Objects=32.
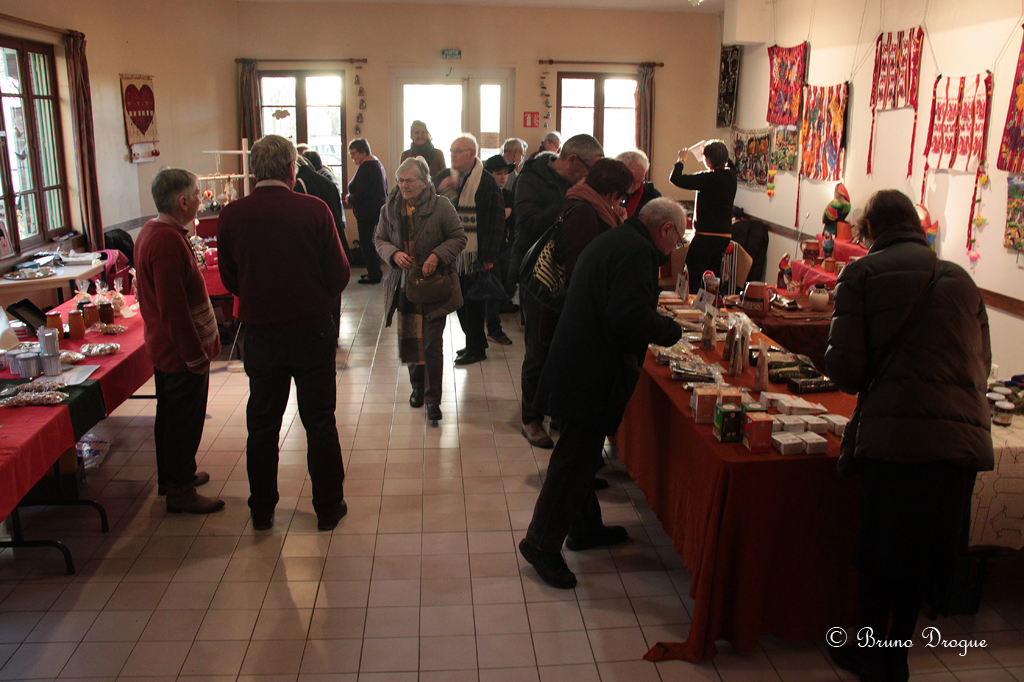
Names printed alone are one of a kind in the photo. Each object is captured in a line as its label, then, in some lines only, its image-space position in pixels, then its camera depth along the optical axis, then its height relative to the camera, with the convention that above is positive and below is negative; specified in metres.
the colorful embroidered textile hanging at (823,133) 6.71 +0.34
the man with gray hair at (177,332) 3.15 -0.70
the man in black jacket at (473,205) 5.29 -0.26
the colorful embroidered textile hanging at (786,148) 7.64 +0.22
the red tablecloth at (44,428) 2.57 -0.96
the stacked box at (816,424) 2.59 -0.84
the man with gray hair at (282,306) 3.04 -0.55
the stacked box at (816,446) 2.46 -0.86
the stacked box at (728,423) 2.55 -0.83
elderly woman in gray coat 4.38 -0.47
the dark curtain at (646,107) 9.91 +0.80
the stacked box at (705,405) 2.72 -0.82
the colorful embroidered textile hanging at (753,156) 8.34 +0.16
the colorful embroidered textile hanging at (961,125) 4.82 +0.30
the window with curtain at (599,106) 10.03 +0.80
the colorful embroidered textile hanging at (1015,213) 4.50 -0.24
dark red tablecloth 2.44 -1.19
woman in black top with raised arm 5.77 -0.26
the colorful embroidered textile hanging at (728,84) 9.20 +1.03
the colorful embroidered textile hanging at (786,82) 7.47 +0.87
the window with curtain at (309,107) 9.82 +0.74
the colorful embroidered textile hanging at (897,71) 5.58 +0.75
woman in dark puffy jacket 2.19 -0.64
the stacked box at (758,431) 2.46 -0.83
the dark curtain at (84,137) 6.45 +0.23
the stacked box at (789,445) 2.45 -0.86
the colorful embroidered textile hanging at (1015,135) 4.44 +0.22
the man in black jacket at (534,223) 3.98 -0.29
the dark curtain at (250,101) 9.63 +0.80
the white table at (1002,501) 2.72 -1.15
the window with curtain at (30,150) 5.84 +0.11
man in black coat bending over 2.61 -0.60
